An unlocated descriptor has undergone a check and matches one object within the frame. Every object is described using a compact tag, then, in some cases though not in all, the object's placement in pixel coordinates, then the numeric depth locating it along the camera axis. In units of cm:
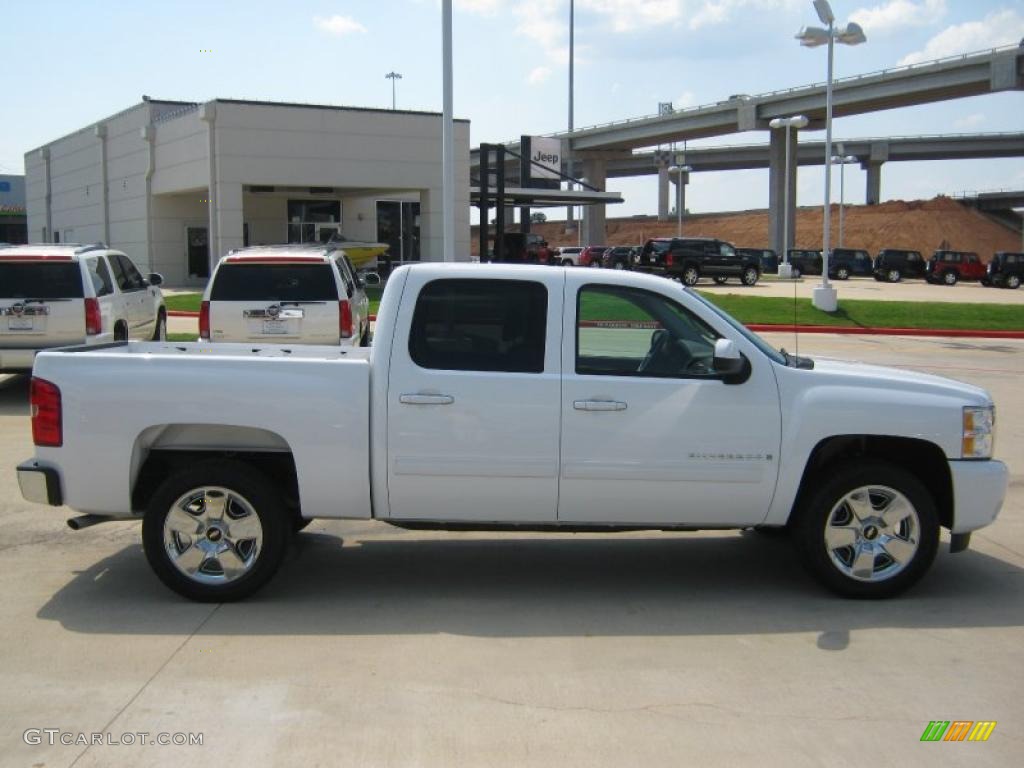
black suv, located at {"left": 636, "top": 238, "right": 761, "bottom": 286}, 4647
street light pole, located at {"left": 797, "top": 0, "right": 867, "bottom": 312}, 2545
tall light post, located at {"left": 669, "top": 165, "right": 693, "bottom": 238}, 8824
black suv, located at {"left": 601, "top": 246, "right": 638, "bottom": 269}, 5638
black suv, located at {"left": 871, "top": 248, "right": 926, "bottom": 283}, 5678
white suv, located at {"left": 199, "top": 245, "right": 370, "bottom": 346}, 1292
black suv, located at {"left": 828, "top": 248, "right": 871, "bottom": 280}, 6044
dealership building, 3791
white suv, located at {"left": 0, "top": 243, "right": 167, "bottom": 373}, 1279
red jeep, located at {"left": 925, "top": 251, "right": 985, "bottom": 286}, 5572
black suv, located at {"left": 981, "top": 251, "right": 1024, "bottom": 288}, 5278
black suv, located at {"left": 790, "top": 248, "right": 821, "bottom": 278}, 6306
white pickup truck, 584
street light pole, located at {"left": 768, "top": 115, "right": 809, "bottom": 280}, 4453
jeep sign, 5939
